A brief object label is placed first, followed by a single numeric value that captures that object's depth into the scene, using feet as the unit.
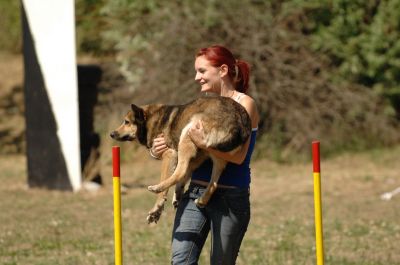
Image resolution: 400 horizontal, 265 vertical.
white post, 93.71
